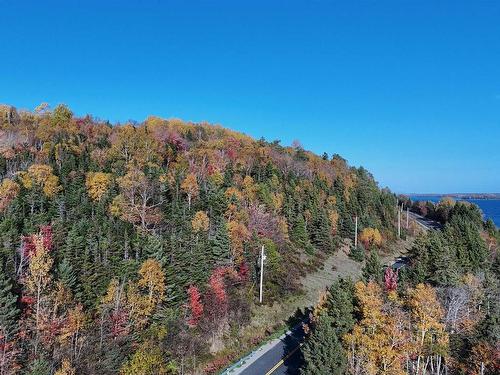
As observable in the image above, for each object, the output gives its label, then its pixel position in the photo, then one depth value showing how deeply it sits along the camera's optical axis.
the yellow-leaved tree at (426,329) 34.41
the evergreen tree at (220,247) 56.06
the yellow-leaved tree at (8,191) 57.06
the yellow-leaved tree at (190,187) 70.47
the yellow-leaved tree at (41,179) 62.91
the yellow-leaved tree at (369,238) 97.19
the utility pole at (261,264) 56.37
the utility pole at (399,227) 113.21
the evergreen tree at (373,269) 52.55
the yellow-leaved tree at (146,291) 40.09
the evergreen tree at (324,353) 32.75
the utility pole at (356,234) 95.41
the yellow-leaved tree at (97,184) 66.19
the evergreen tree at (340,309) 37.69
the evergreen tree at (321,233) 86.94
